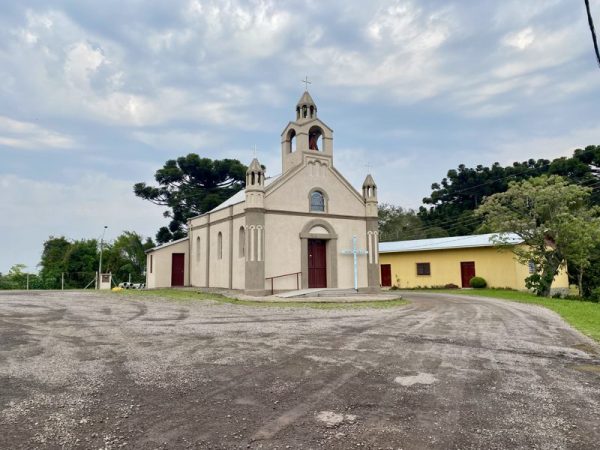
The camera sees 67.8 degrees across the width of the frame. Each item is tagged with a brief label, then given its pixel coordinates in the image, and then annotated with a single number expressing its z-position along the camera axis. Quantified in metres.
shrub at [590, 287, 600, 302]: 26.16
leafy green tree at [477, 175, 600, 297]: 21.59
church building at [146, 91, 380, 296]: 20.77
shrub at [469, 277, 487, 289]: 28.83
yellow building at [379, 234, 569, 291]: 28.08
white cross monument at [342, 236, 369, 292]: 22.83
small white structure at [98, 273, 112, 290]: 32.78
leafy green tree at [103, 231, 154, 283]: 46.56
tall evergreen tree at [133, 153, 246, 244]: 47.69
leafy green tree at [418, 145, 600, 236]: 44.69
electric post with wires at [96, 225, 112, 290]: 32.78
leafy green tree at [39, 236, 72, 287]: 42.33
